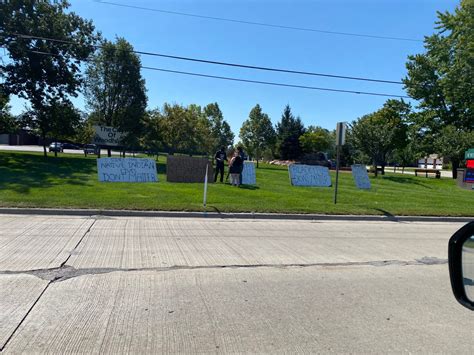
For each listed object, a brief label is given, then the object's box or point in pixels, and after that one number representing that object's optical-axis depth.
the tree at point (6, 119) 28.12
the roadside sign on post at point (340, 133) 13.88
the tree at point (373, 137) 30.09
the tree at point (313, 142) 60.44
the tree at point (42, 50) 26.56
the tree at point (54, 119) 30.11
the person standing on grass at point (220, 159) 18.02
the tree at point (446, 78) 34.19
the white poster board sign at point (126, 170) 16.00
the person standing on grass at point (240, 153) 16.92
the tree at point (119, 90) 33.78
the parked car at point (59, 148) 52.36
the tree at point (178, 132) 38.66
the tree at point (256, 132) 51.21
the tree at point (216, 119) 66.44
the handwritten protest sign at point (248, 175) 18.42
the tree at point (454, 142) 34.16
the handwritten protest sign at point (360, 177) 19.83
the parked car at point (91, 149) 54.66
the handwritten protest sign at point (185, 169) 17.23
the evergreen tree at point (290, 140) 60.59
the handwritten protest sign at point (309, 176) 19.23
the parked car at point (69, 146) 71.94
